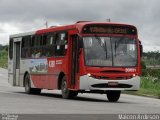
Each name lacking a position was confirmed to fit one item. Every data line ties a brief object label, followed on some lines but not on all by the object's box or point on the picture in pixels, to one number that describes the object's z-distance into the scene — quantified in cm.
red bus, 2680
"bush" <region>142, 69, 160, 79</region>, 6472
